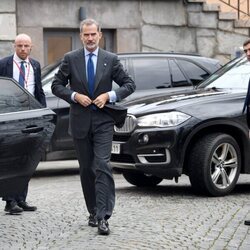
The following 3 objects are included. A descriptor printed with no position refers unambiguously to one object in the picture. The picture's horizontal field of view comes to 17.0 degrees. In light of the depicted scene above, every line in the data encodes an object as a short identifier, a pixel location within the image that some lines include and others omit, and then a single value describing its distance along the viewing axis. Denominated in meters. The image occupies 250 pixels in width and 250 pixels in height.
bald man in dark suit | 8.94
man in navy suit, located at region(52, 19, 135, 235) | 7.39
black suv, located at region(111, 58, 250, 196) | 9.34
